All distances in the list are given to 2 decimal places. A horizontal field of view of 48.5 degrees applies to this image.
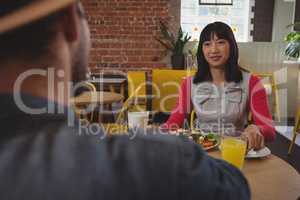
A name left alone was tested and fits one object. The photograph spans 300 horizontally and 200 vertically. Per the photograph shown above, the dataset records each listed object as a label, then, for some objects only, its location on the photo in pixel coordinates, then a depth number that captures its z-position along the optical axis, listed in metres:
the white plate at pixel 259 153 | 1.33
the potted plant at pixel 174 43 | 4.97
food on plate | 1.43
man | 0.38
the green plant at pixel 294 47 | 4.57
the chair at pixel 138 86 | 3.49
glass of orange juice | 1.20
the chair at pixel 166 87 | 3.33
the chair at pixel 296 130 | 3.54
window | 6.27
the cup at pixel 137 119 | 1.57
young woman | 2.00
